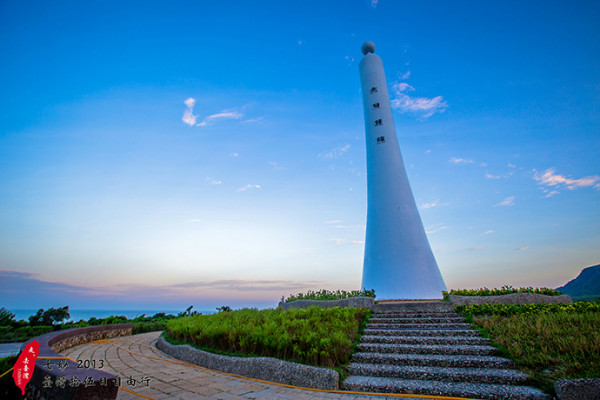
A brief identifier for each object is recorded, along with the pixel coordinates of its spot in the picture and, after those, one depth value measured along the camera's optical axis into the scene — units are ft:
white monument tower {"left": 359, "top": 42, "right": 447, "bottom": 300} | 44.41
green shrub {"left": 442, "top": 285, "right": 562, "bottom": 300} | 28.99
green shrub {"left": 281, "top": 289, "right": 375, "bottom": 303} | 35.74
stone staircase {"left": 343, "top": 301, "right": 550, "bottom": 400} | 12.19
